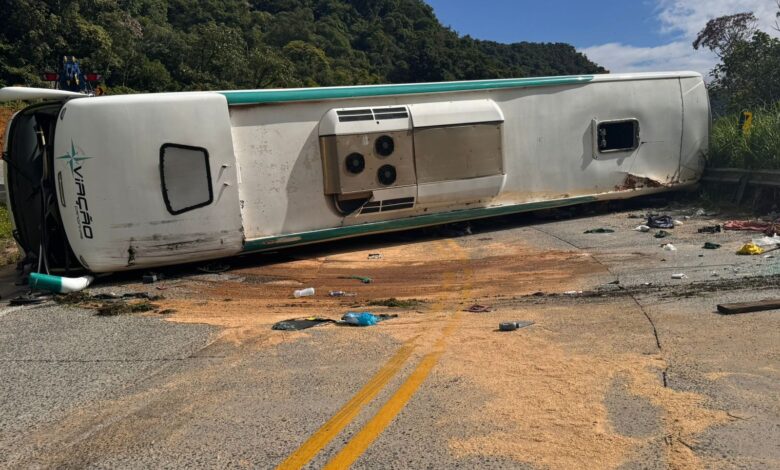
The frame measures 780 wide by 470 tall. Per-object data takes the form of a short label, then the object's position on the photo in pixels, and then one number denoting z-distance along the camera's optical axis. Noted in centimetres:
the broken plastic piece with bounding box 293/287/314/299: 701
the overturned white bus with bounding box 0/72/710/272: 746
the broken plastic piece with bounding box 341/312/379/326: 541
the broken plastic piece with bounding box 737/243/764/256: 759
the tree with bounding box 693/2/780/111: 1625
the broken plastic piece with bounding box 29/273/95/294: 682
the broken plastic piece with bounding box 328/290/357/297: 699
